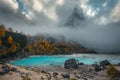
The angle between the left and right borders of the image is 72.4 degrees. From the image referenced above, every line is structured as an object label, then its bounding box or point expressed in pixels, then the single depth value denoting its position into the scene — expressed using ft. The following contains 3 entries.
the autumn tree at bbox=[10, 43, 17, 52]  156.33
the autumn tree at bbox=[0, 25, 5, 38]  147.53
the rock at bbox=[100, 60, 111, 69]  141.24
